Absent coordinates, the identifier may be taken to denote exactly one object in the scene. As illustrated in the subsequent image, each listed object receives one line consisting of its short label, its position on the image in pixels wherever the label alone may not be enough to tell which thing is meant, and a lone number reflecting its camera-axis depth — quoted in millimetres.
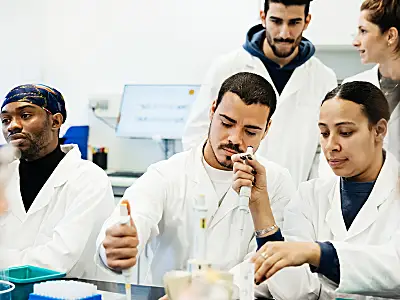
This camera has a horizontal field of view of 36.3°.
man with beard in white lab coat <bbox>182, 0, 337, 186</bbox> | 2436
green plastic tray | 1518
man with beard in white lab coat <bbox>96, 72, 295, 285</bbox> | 1675
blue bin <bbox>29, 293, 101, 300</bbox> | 1222
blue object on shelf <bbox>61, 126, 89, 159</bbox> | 3734
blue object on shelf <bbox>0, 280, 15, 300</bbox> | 1317
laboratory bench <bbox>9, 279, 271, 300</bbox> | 1388
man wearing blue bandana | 1827
